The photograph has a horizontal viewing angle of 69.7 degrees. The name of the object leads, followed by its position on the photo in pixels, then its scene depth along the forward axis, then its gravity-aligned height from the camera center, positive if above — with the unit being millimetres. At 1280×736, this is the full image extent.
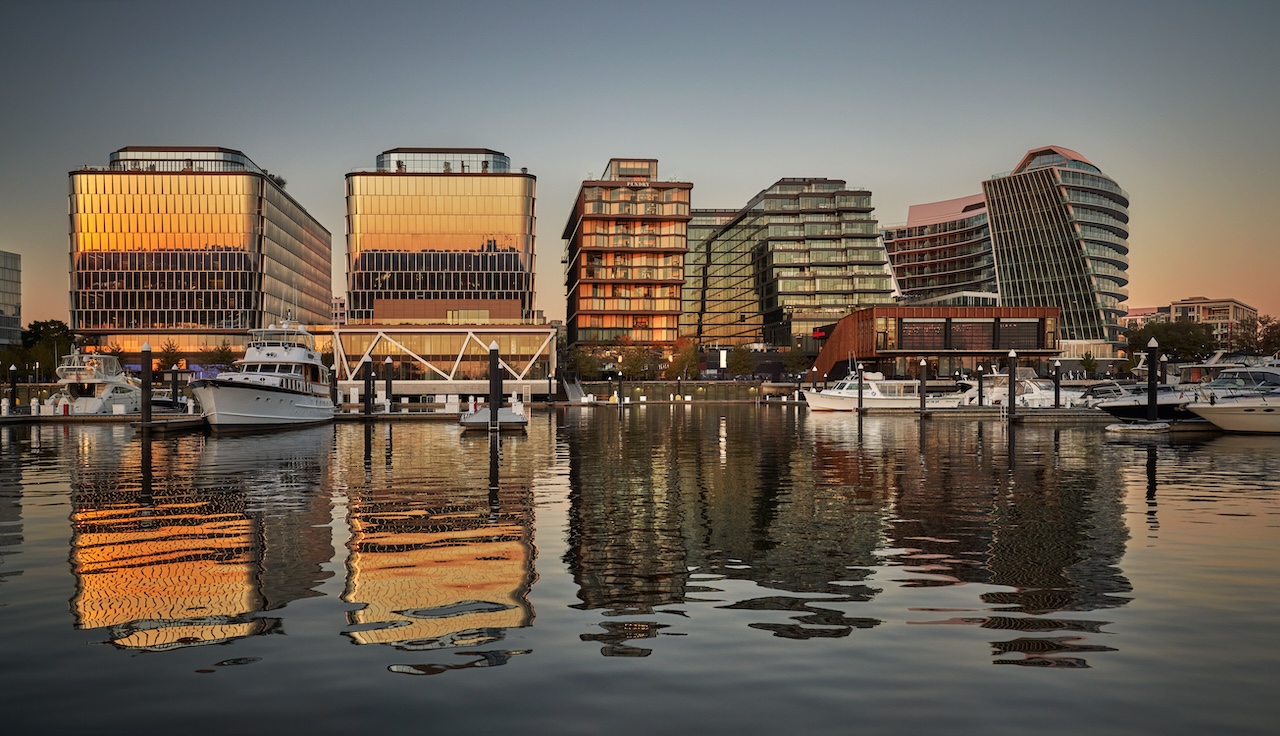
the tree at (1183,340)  139625 +4938
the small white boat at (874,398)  87250 -2457
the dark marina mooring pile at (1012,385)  65625 -947
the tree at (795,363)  168750 +1710
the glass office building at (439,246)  142375 +19860
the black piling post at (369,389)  74125 -1372
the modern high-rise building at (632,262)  177250 +21499
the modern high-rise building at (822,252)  189625 +24933
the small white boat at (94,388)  78438 -1352
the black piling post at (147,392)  54781 -1184
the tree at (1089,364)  161812 +1451
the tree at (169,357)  137750 +2418
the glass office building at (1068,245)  180875 +25826
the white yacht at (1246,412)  48656 -2187
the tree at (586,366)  155250 +1110
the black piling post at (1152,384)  52188 -693
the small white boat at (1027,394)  83688 -2081
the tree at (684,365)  160875 +1288
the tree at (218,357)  136000 +2334
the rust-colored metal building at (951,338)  142750 +5426
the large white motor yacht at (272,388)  55250 -984
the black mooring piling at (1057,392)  77562 -1686
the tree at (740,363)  164625 +1677
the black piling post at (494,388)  53212 -938
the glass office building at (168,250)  145625 +19835
